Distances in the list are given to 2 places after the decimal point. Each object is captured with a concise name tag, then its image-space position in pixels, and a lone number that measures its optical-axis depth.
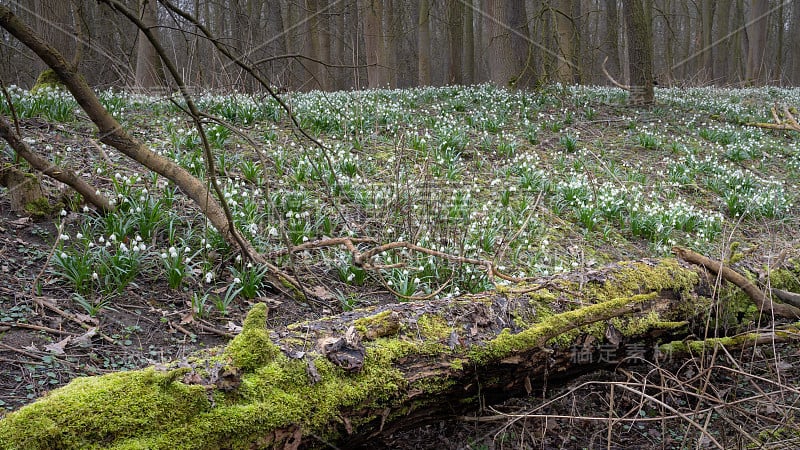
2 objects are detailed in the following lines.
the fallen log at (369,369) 1.85
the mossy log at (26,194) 4.52
